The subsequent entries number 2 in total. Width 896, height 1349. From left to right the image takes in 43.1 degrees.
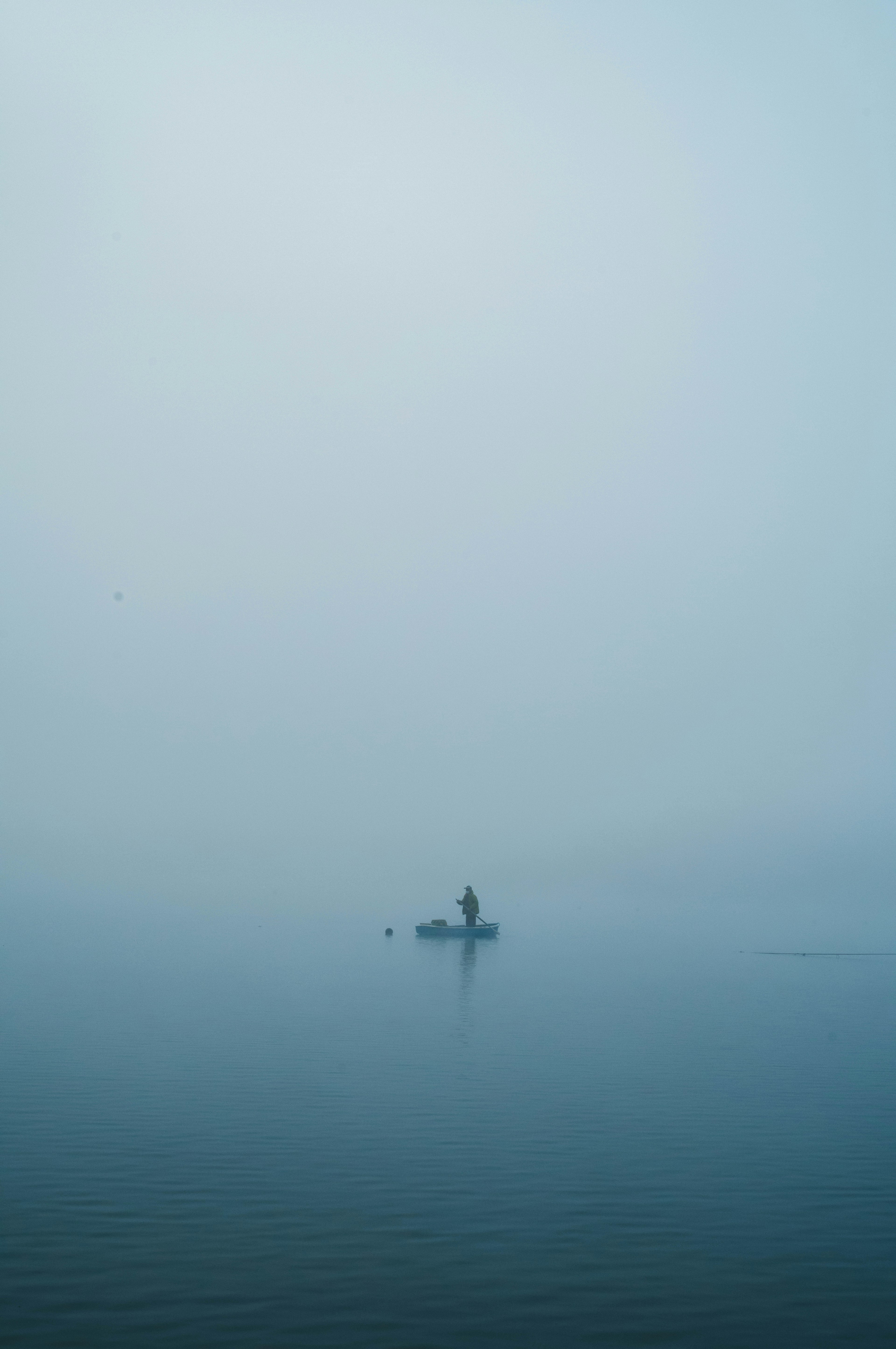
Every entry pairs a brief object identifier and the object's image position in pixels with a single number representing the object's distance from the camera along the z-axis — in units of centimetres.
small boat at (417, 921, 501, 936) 9550
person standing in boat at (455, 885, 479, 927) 9619
